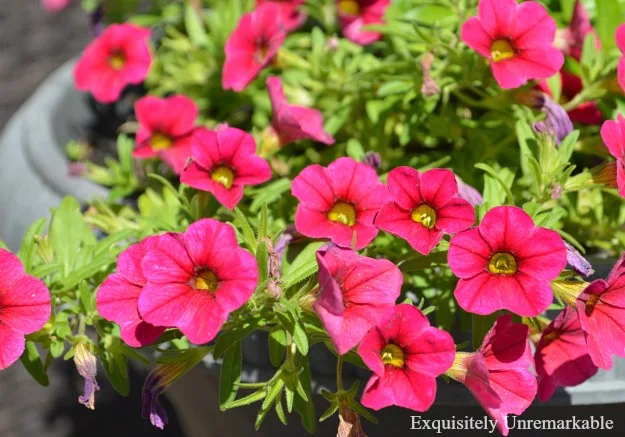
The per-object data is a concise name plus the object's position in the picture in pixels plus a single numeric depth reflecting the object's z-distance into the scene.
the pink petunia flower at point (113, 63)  0.52
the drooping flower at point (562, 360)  0.36
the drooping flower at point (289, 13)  0.51
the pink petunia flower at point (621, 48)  0.37
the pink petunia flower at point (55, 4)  0.61
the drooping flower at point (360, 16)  0.49
